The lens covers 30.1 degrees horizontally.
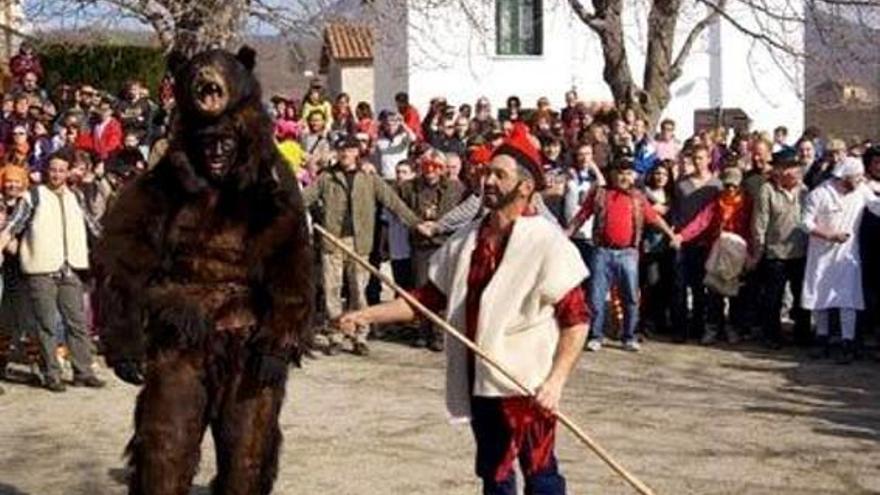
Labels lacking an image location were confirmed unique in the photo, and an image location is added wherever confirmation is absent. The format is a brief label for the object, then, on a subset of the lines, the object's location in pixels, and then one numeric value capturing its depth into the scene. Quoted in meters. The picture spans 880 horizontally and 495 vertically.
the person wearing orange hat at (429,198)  13.62
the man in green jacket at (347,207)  13.36
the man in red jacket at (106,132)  16.23
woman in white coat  13.05
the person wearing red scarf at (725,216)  13.84
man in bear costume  6.45
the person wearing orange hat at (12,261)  11.59
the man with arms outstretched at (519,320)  6.47
